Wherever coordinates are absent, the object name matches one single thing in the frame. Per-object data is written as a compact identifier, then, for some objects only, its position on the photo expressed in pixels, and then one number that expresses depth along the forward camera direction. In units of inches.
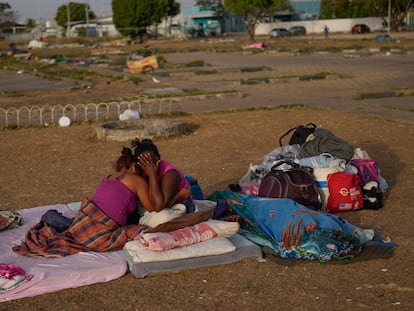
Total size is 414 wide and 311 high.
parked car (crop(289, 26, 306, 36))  2869.1
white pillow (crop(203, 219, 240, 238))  221.9
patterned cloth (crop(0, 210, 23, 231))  249.6
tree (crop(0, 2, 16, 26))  4239.7
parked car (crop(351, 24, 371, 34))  2581.2
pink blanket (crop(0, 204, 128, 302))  198.5
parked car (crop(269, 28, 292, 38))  2687.0
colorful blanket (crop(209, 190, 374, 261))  217.3
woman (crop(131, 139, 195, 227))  225.9
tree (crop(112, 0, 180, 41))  2834.6
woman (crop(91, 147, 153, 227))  223.3
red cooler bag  271.4
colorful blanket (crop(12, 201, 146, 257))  219.6
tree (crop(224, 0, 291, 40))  2637.8
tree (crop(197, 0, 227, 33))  3457.2
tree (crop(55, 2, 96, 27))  4682.6
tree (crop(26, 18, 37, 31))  4638.8
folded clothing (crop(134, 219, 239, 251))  210.5
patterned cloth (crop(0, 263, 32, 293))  196.4
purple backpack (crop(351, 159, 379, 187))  288.2
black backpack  317.6
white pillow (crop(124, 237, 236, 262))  209.8
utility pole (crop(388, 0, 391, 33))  2431.1
